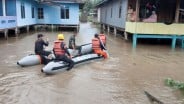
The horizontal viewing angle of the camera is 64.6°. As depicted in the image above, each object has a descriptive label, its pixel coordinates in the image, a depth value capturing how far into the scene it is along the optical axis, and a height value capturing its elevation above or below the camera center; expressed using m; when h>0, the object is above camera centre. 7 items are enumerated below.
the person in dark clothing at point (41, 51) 5.38 -0.70
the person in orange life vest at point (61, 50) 4.91 -0.61
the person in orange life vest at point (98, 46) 6.33 -0.59
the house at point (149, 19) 8.24 +0.92
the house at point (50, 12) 14.01 +2.10
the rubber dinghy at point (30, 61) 5.39 -1.06
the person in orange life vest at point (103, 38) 6.97 -0.27
